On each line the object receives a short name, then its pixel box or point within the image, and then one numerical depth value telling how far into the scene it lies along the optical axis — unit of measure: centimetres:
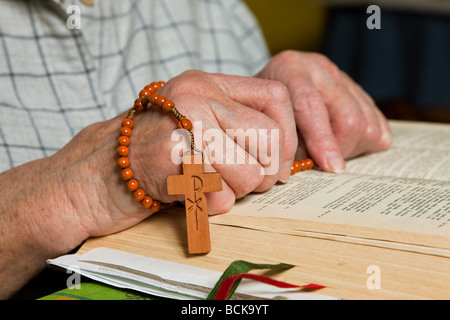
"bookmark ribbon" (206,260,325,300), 46
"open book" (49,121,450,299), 47
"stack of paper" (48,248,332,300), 47
